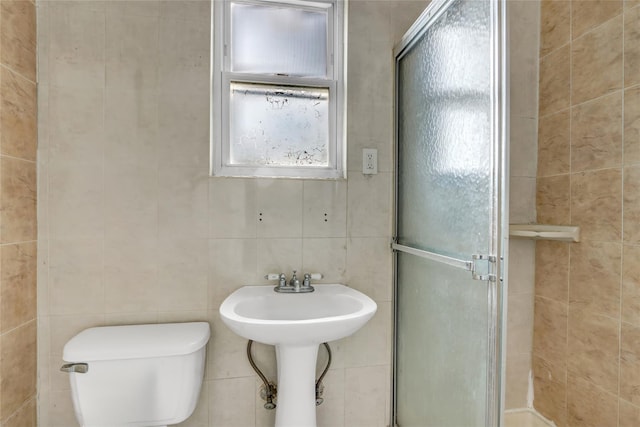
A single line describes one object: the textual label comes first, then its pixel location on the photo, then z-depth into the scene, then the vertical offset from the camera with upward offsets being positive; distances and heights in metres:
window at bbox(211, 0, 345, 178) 1.59 +0.55
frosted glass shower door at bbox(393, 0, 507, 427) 0.94 -0.03
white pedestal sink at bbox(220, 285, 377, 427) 1.12 -0.41
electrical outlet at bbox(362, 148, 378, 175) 1.62 +0.21
